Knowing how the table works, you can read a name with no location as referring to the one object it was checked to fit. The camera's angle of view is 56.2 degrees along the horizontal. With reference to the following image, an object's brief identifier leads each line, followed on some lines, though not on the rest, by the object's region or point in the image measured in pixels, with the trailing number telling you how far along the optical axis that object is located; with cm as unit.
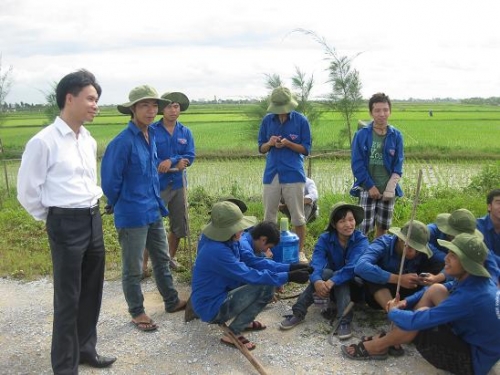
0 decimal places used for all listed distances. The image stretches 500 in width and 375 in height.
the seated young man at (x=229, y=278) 376
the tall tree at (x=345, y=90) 869
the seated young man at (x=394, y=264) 389
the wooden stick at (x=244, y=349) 343
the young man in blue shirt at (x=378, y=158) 502
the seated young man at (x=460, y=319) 300
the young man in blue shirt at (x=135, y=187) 394
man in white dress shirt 309
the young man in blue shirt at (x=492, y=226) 406
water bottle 491
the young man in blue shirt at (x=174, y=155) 515
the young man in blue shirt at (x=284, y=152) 509
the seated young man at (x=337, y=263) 414
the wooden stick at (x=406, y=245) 357
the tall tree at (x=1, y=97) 1066
